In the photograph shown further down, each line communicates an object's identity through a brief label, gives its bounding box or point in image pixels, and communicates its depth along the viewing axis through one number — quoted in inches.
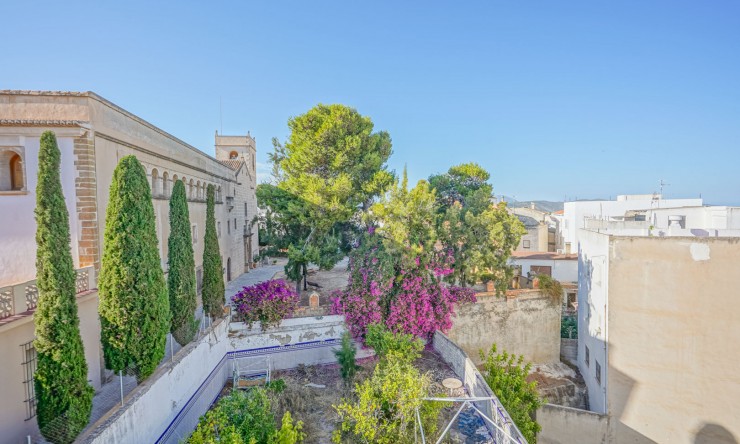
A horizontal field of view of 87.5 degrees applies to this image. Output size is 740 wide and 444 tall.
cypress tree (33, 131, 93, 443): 261.0
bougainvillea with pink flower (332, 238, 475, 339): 507.9
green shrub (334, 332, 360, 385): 446.1
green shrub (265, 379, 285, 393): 400.8
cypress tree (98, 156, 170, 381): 318.7
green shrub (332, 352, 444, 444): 288.8
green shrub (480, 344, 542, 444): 379.9
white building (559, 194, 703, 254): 1354.6
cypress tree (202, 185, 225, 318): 469.4
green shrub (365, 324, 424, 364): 420.5
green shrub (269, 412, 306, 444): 266.1
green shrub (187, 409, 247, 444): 244.8
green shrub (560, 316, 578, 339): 703.7
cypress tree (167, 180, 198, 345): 406.0
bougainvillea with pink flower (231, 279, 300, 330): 480.3
